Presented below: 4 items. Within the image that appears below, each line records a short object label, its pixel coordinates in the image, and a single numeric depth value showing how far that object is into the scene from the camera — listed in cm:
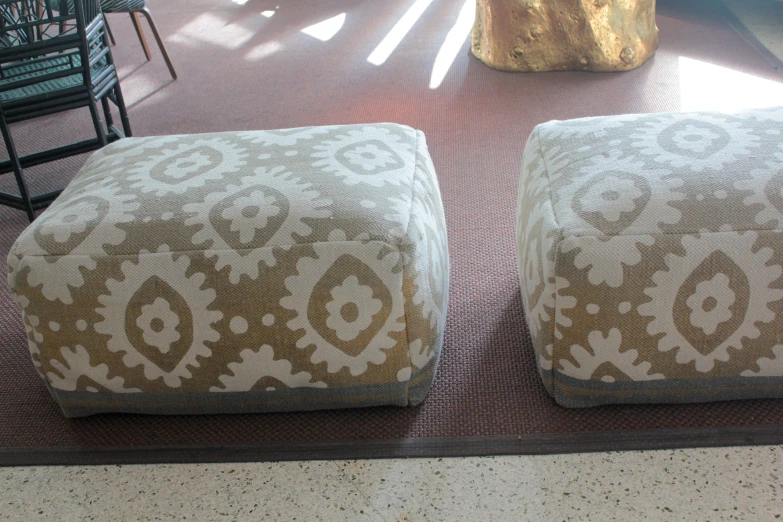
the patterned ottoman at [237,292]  106
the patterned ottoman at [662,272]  102
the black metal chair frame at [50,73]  176
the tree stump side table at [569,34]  255
